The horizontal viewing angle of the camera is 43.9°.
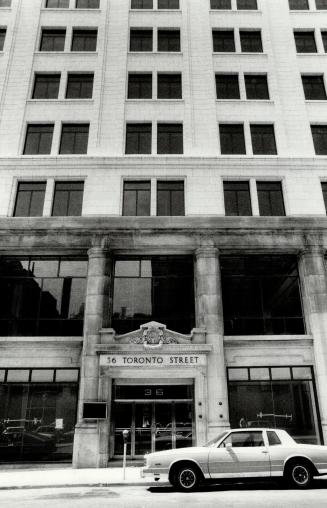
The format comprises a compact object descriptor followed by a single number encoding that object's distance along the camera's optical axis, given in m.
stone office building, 17.81
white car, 10.58
